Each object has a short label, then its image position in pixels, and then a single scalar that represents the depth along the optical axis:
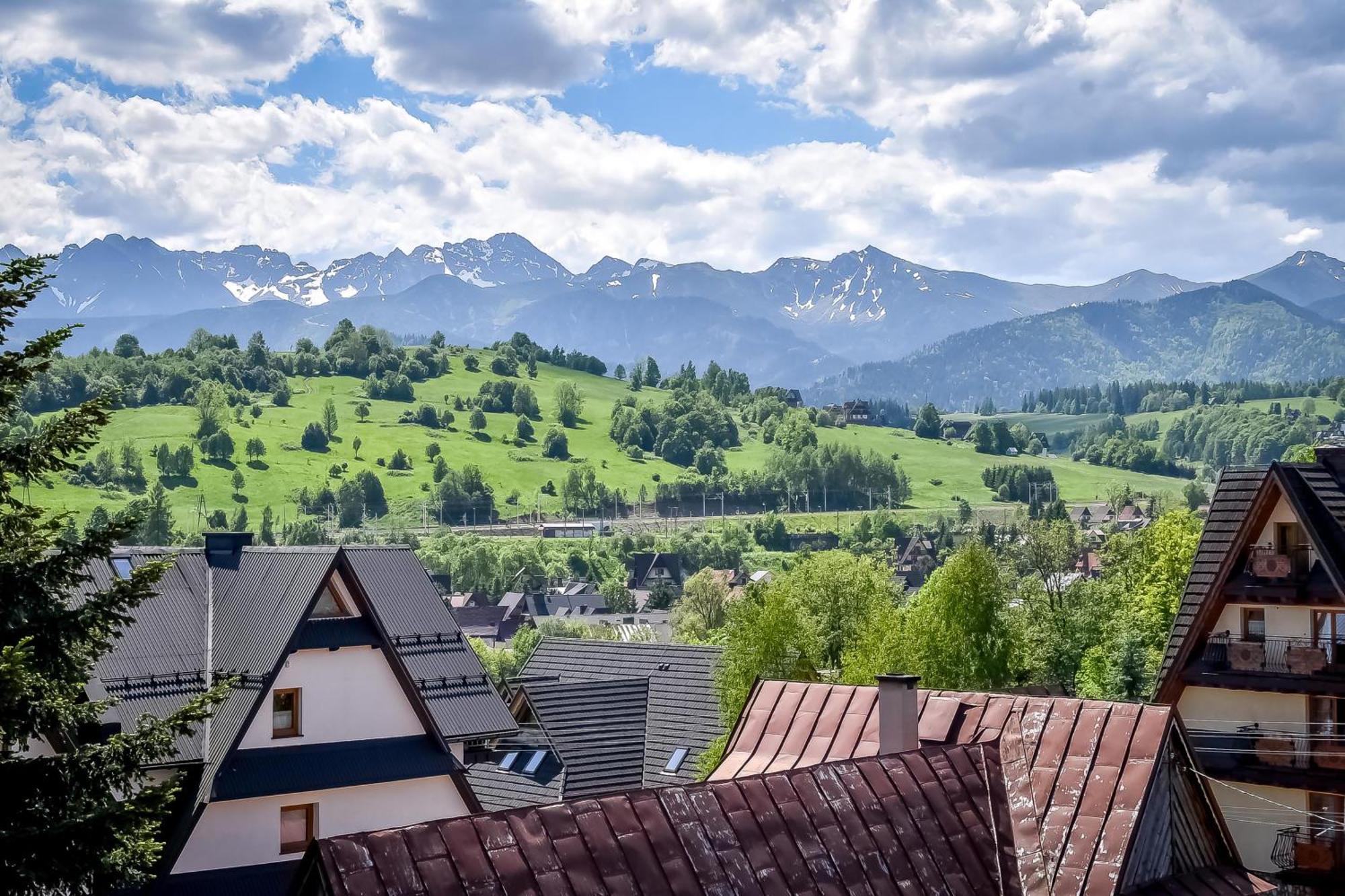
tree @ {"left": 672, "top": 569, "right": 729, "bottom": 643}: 118.12
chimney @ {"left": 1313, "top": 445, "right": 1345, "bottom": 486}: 30.38
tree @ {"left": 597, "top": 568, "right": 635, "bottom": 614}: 188.12
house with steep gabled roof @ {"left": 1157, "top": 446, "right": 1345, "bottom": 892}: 28.70
